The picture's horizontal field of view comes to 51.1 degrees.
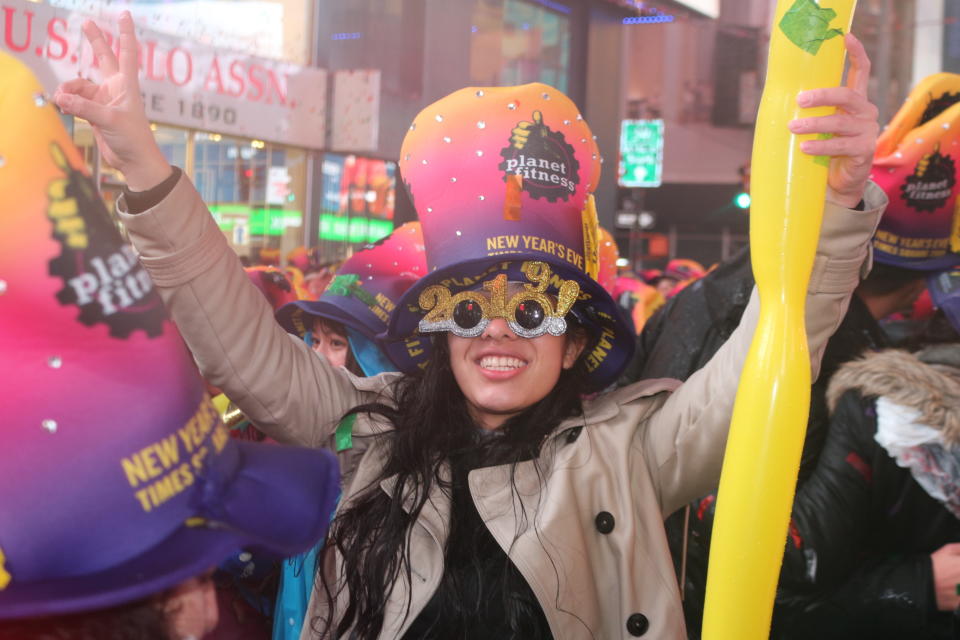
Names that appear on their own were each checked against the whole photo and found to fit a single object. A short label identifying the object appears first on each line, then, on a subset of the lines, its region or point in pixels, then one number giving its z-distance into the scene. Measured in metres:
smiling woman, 1.82
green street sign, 22.39
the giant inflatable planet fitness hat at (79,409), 0.97
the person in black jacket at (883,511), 2.13
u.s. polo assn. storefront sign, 7.69
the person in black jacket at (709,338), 2.62
